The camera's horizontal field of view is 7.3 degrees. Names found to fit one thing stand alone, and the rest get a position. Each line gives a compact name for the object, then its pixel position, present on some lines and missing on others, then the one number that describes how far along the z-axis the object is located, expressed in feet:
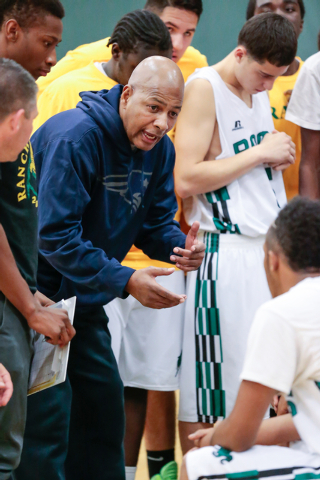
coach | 19.99
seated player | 18.76
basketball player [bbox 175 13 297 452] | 21.63
